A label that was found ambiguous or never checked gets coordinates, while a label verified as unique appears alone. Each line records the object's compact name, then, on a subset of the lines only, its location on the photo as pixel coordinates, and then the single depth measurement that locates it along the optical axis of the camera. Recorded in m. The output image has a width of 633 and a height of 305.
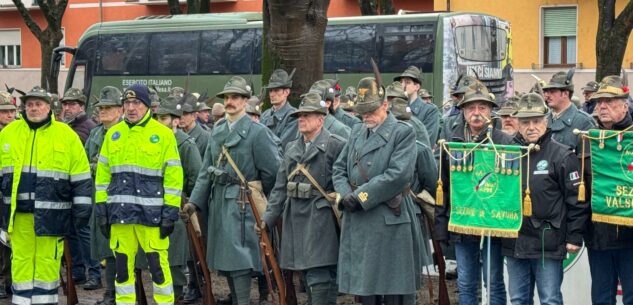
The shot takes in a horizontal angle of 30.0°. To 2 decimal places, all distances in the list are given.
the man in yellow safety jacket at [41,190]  10.21
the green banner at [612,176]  8.58
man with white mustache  9.30
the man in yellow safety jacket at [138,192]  9.87
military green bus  24.95
